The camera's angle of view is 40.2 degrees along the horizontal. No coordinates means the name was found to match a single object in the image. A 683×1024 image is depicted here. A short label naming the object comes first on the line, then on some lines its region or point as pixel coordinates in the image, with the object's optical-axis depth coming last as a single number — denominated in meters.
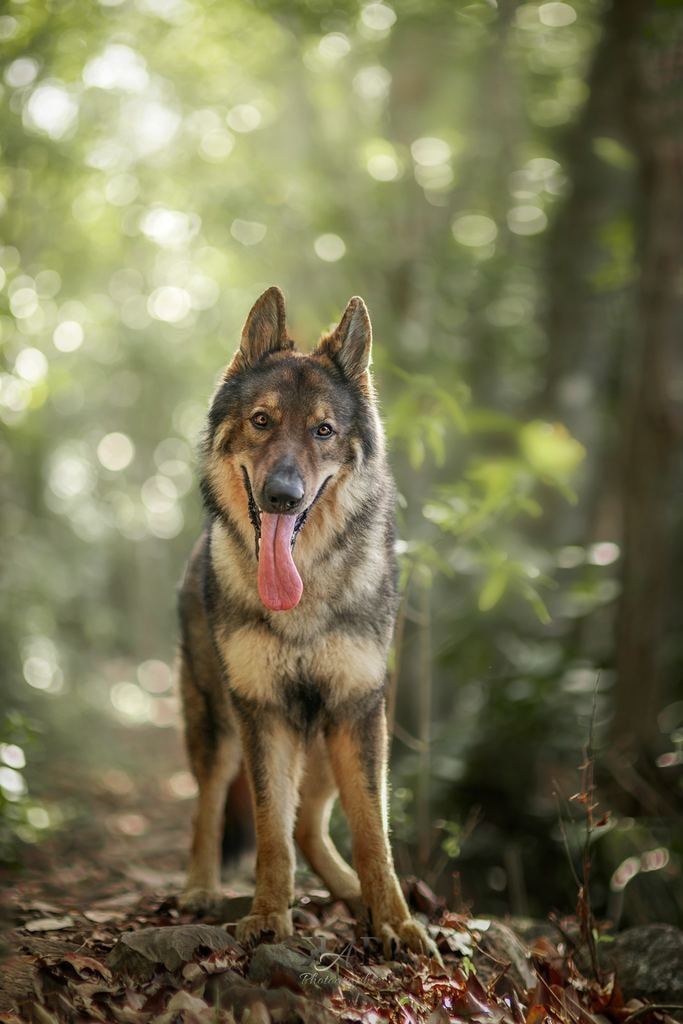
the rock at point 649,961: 4.33
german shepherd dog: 4.10
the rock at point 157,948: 3.68
